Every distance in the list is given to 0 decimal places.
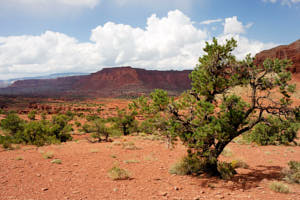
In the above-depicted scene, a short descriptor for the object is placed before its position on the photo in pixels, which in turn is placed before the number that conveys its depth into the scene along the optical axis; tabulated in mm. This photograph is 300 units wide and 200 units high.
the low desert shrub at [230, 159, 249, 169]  9448
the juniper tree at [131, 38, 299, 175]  6426
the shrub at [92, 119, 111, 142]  20094
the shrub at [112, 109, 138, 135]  27031
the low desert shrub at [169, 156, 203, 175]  8219
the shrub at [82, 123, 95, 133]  20156
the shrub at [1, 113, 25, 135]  22797
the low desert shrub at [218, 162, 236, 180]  7484
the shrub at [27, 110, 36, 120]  39781
